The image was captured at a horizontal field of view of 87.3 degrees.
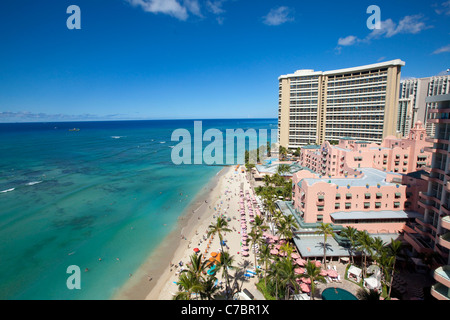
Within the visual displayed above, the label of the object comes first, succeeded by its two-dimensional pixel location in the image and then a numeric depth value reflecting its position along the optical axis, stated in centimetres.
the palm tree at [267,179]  6637
